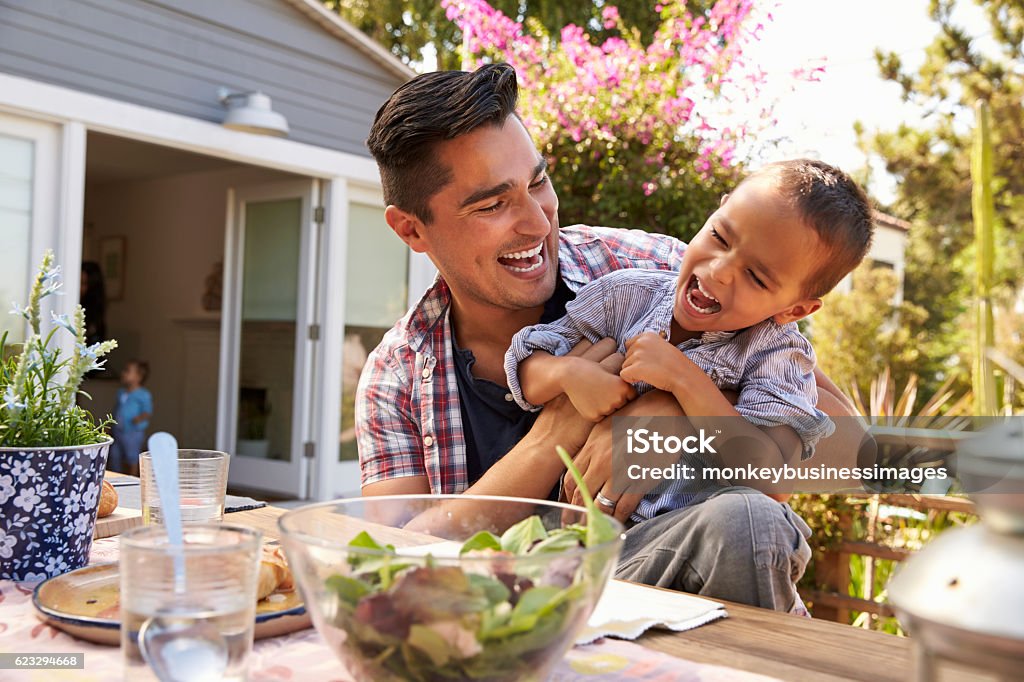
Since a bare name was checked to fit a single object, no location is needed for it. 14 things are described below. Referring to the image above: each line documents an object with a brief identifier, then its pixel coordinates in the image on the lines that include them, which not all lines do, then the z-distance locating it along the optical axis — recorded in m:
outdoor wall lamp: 5.24
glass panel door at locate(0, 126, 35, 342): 4.50
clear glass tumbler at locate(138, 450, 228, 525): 1.08
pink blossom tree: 5.33
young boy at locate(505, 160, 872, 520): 1.48
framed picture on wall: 8.41
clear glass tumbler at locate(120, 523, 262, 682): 0.62
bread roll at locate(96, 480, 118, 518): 1.30
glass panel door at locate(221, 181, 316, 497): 6.11
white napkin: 0.83
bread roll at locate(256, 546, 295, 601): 0.86
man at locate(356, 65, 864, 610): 1.89
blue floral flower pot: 0.93
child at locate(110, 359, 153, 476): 6.75
